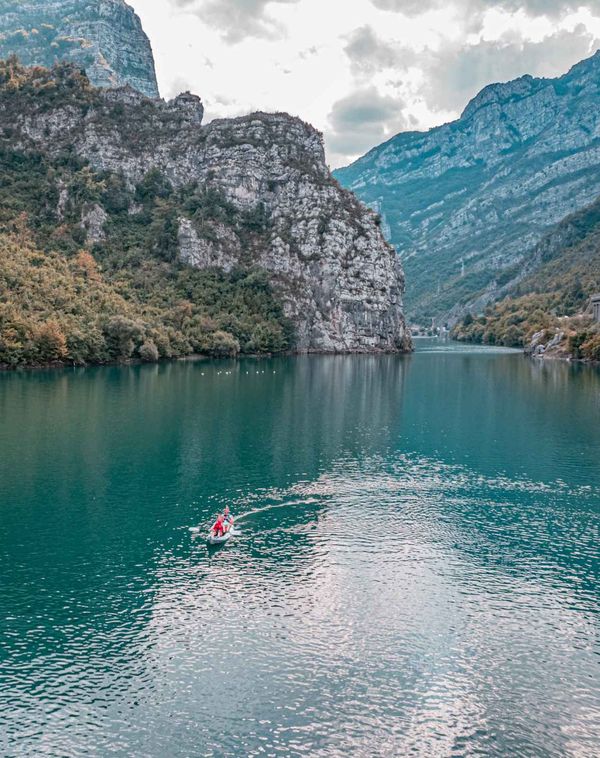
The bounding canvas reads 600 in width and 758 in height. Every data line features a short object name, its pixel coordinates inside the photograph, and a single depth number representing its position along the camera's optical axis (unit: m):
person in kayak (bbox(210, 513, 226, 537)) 46.72
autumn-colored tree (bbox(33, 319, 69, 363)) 149.00
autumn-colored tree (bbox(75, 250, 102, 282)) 195.25
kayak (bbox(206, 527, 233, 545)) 46.34
